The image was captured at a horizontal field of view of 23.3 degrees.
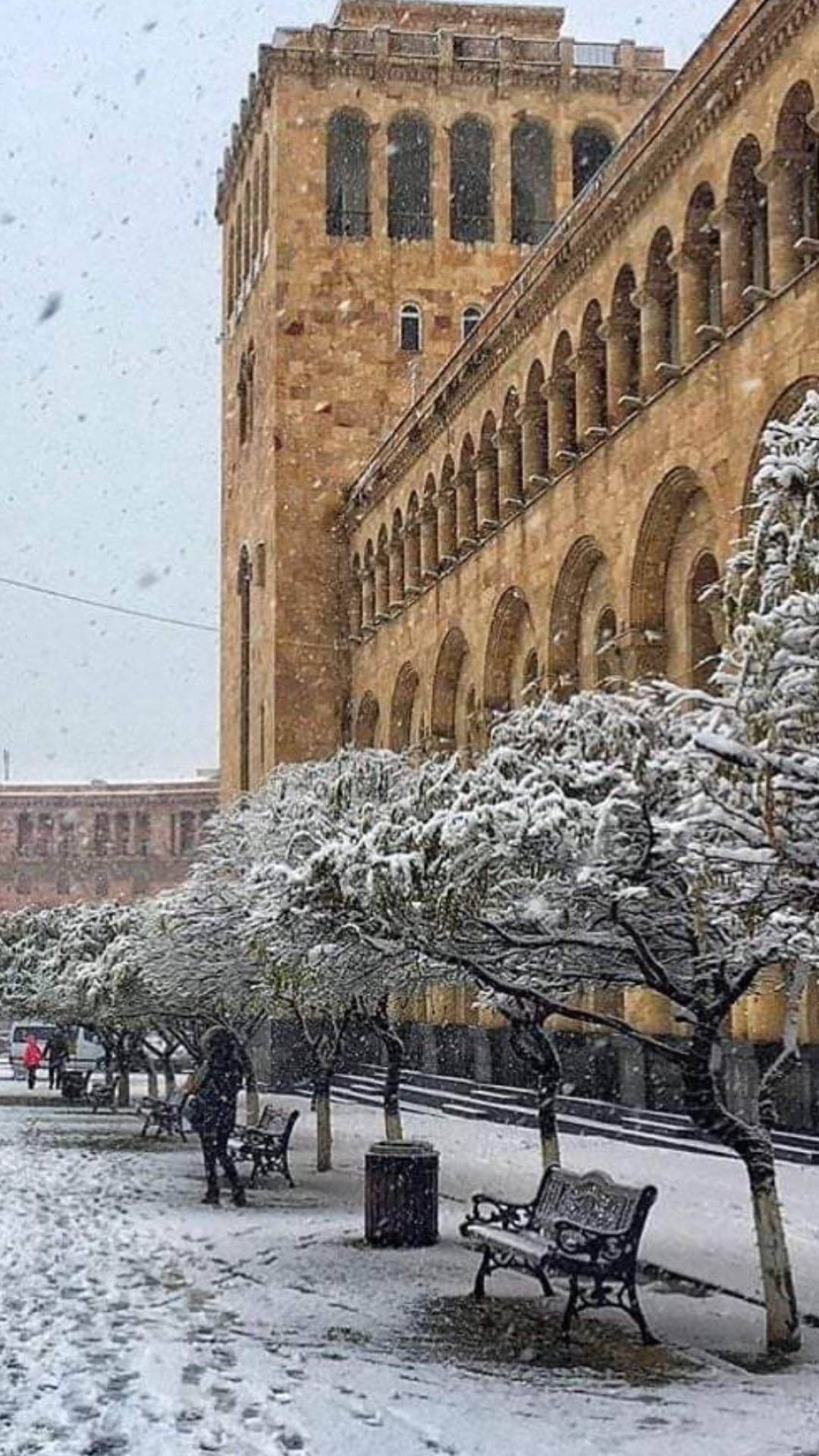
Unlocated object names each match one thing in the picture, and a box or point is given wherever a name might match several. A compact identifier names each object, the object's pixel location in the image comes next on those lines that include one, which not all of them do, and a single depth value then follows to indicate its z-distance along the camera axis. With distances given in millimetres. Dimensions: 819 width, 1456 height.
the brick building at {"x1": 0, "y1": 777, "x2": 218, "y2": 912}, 105375
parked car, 61488
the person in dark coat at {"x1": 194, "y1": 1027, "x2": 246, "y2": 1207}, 18703
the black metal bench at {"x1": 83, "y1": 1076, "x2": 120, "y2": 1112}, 39562
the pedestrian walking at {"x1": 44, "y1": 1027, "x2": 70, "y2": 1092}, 49875
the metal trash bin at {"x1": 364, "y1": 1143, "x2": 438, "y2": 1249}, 15336
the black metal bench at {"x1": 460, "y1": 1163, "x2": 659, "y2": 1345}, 11617
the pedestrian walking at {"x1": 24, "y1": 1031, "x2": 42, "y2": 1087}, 52219
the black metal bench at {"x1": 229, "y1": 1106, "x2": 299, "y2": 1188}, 20891
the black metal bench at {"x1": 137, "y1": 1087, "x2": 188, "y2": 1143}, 28500
